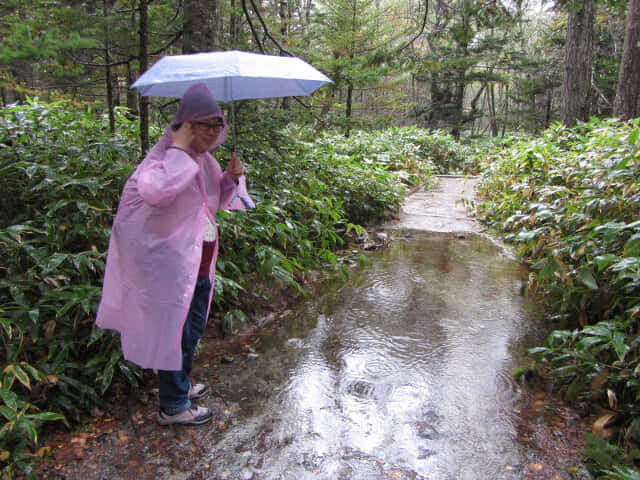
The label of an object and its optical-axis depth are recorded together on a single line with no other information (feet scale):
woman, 6.67
